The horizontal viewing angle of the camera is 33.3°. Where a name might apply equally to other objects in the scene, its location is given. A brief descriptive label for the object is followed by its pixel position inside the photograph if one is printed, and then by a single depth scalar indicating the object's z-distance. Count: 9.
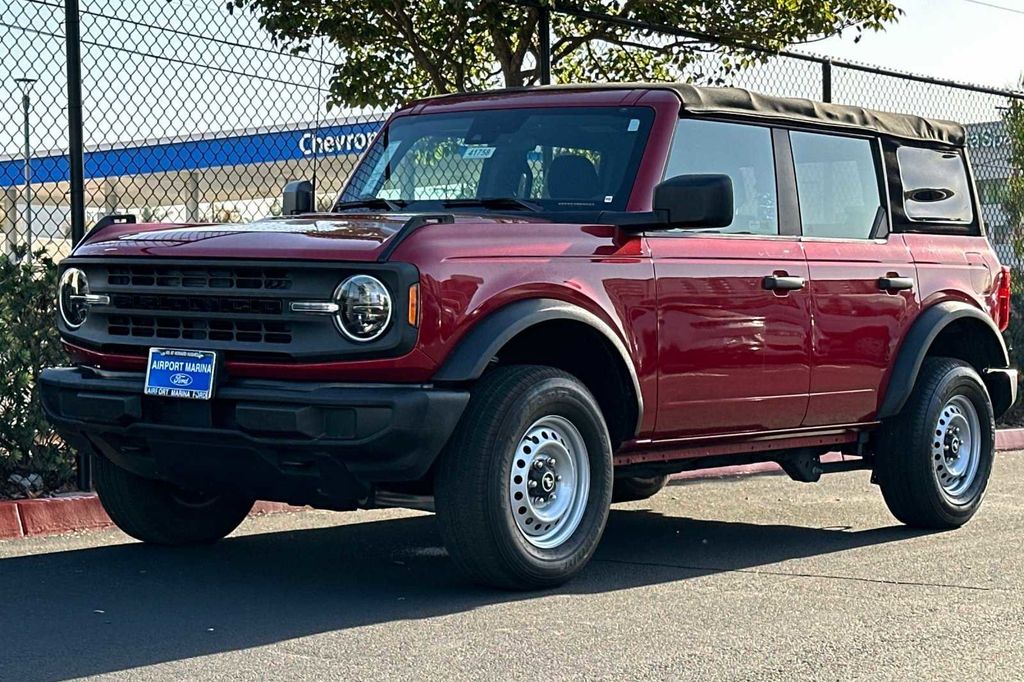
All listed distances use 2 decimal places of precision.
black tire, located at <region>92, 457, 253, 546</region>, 7.14
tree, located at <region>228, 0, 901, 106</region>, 11.33
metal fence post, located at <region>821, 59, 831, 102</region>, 12.85
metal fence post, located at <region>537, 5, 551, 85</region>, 10.55
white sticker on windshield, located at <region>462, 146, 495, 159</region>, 7.44
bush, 8.11
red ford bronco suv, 6.01
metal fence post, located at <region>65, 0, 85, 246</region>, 8.53
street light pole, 8.79
